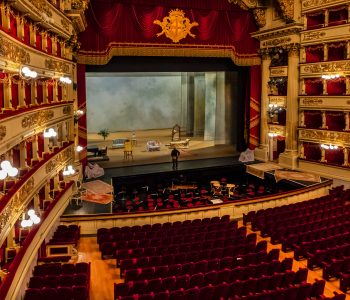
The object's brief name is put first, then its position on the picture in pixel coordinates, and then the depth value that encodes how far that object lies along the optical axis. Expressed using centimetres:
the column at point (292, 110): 2089
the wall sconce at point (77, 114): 1721
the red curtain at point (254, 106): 2323
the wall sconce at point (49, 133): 1188
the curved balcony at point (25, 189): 783
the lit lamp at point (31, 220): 911
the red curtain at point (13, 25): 991
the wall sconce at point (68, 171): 1415
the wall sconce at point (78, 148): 1778
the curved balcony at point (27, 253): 759
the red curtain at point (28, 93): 1130
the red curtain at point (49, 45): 1361
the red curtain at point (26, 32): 1113
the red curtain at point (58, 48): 1489
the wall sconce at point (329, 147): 1923
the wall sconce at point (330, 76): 1878
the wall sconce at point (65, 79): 1397
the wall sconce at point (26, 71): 889
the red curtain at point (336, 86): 1936
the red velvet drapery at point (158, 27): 1914
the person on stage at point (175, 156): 2020
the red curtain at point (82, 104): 1920
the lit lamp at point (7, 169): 740
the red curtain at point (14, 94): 1036
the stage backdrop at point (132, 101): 2800
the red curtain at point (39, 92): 1256
